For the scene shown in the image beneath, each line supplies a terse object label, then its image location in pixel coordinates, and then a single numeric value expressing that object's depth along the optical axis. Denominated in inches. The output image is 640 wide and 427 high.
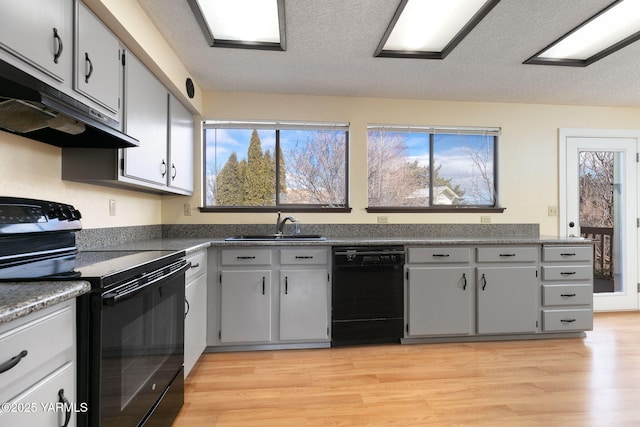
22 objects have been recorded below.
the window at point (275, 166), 133.2
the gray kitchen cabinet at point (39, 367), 31.3
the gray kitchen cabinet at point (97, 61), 60.2
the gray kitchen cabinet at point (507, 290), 115.3
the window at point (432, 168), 138.9
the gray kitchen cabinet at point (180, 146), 105.3
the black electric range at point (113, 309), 43.0
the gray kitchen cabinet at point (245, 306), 107.0
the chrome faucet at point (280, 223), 125.0
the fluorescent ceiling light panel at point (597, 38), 82.6
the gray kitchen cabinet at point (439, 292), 113.3
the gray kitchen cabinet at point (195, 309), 87.0
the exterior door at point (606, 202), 145.1
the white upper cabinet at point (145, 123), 78.8
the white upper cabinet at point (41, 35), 44.9
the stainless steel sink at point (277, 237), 117.9
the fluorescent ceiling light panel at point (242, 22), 79.4
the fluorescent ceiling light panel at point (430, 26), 79.1
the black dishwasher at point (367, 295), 110.0
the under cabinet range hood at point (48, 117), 43.9
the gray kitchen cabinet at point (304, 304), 108.5
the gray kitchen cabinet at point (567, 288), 118.0
